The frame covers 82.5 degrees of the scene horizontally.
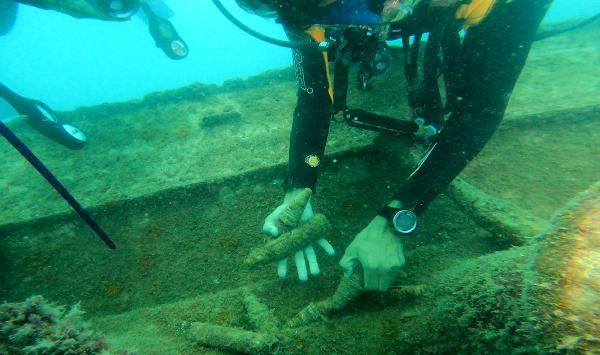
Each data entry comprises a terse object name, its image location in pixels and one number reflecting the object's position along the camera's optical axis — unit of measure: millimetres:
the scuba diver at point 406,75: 586
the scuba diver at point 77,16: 1165
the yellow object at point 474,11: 615
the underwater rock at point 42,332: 402
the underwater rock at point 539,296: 287
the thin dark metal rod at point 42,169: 654
